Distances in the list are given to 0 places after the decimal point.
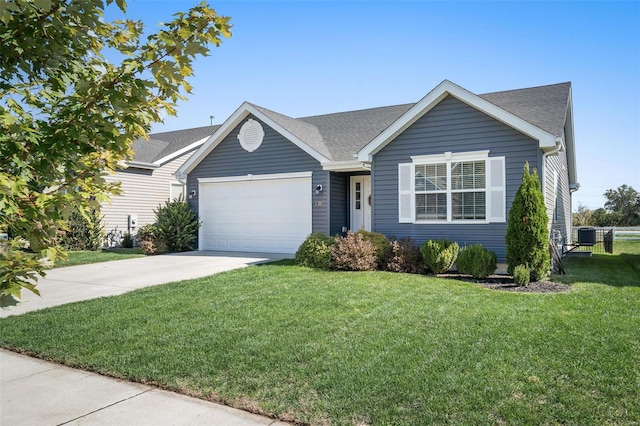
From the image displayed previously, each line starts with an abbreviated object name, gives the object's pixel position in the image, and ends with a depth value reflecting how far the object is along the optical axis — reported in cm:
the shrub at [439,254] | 1001
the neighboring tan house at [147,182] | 1827
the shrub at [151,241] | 1479
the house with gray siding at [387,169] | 1071
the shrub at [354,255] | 1030
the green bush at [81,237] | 1655
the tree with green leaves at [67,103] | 214
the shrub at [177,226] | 1555
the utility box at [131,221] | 1872
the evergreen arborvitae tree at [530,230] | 891
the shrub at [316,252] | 1079
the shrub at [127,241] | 1781
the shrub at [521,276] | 846
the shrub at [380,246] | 1073
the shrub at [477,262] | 962
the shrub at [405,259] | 1043
